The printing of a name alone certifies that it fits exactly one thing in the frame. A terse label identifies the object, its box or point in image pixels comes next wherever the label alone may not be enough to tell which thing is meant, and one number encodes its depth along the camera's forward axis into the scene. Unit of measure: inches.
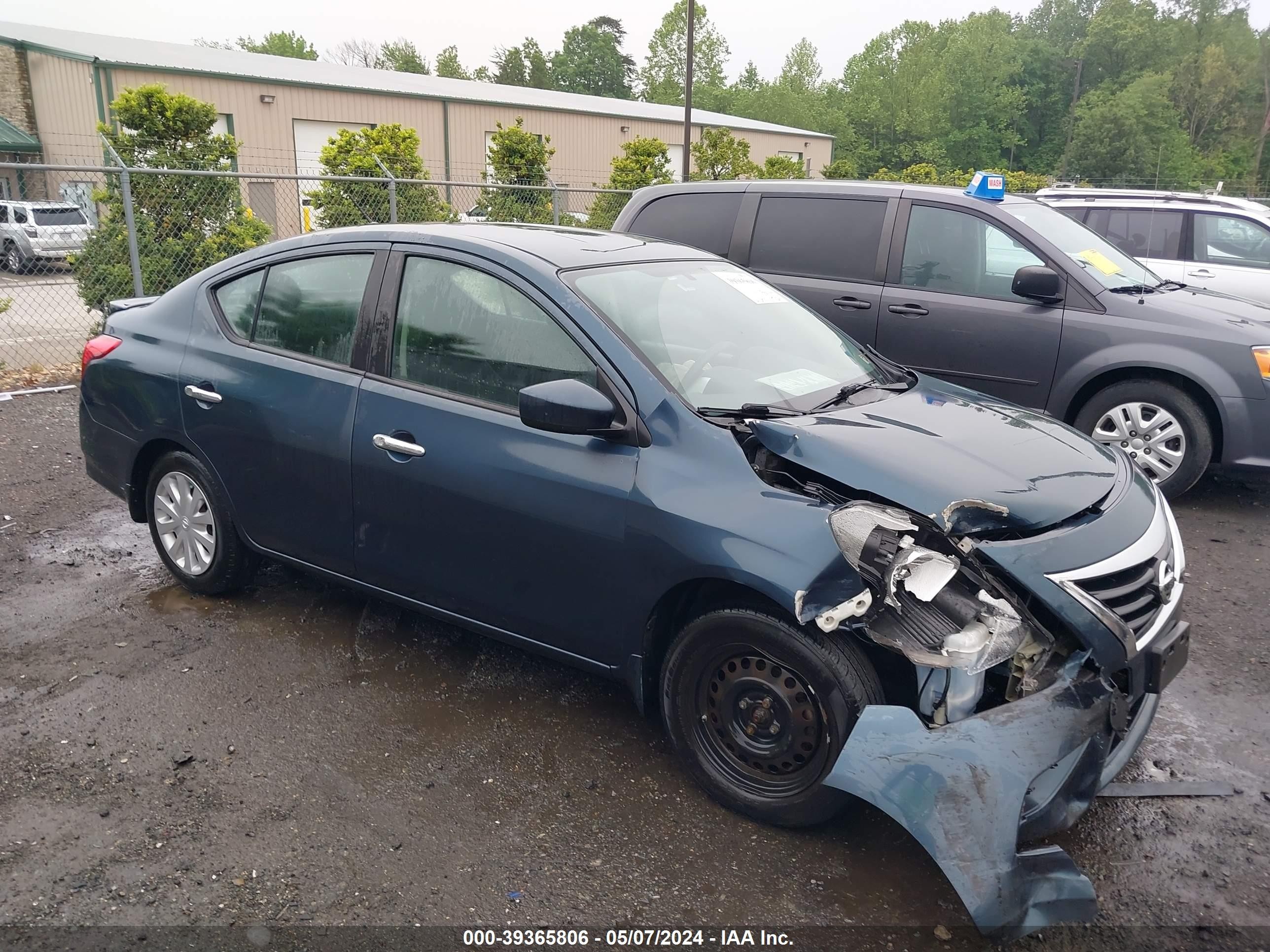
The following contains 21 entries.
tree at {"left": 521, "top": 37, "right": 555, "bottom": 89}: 3292.3
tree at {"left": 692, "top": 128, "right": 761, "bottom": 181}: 929.5
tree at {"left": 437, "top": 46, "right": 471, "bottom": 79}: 3339.1
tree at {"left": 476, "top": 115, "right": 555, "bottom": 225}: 621.0
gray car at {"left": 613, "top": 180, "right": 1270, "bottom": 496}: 227.0
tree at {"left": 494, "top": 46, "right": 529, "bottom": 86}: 3282.5
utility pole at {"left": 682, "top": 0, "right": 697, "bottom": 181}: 925.2
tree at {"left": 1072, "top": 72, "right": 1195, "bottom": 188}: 2524.6
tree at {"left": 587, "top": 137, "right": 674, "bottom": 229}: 745.6
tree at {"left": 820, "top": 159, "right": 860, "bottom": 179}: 1806.8
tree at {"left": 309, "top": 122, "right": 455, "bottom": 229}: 536.1
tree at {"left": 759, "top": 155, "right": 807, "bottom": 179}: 968.9
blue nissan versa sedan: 99.0
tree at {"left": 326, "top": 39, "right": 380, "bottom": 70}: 3597.4
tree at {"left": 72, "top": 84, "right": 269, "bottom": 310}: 403.2
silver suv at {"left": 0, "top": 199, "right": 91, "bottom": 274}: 419.5
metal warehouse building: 1043.3
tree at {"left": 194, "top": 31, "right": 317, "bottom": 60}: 3607.3
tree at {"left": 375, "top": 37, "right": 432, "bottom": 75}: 3425.2
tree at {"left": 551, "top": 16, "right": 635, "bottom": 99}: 3417.8
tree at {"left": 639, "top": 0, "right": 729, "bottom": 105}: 3031.5
